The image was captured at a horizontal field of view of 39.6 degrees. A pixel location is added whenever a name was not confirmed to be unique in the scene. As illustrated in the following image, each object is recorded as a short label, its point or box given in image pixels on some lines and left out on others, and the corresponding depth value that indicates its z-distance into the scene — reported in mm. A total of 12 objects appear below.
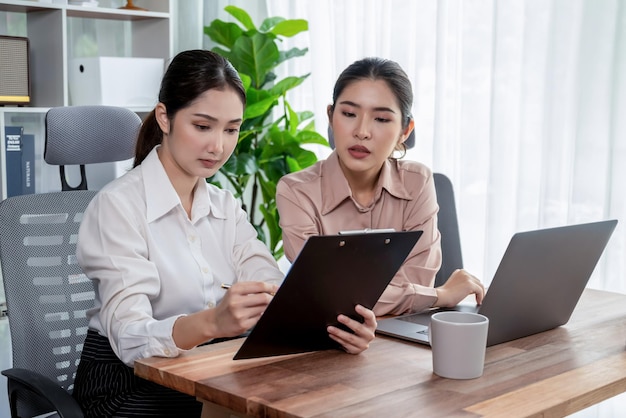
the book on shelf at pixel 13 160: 3319
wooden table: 1246
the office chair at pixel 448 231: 2484
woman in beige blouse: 2055
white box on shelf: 3580
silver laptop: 1497
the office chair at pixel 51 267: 1875
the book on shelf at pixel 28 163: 3361
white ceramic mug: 1372
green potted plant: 3949
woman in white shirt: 1652
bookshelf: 3496
